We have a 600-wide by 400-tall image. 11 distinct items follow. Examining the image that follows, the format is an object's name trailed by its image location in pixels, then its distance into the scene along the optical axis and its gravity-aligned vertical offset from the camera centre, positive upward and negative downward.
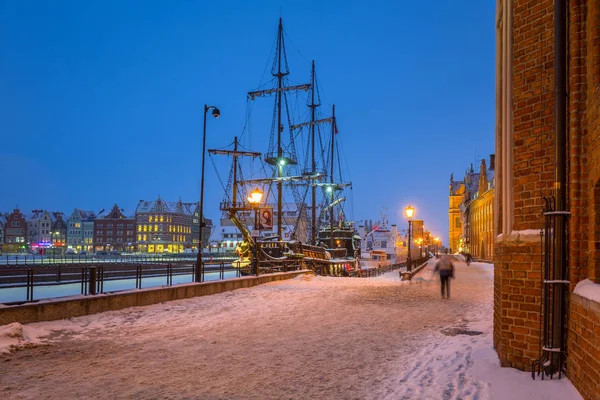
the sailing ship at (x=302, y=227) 34.94 -0.30
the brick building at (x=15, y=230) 120.31 -2.43
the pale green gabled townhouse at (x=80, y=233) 133.88 -3.25
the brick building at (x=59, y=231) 132.62 -2.80
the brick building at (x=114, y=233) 130.12 -3.05
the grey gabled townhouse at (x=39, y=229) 129.50 -2.27
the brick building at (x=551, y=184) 4.89 +0.50
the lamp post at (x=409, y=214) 29.52 +0.68
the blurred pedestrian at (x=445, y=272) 18.06 -1.71
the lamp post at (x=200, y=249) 18.75 -1.09
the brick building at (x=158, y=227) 126.38 -1.36
